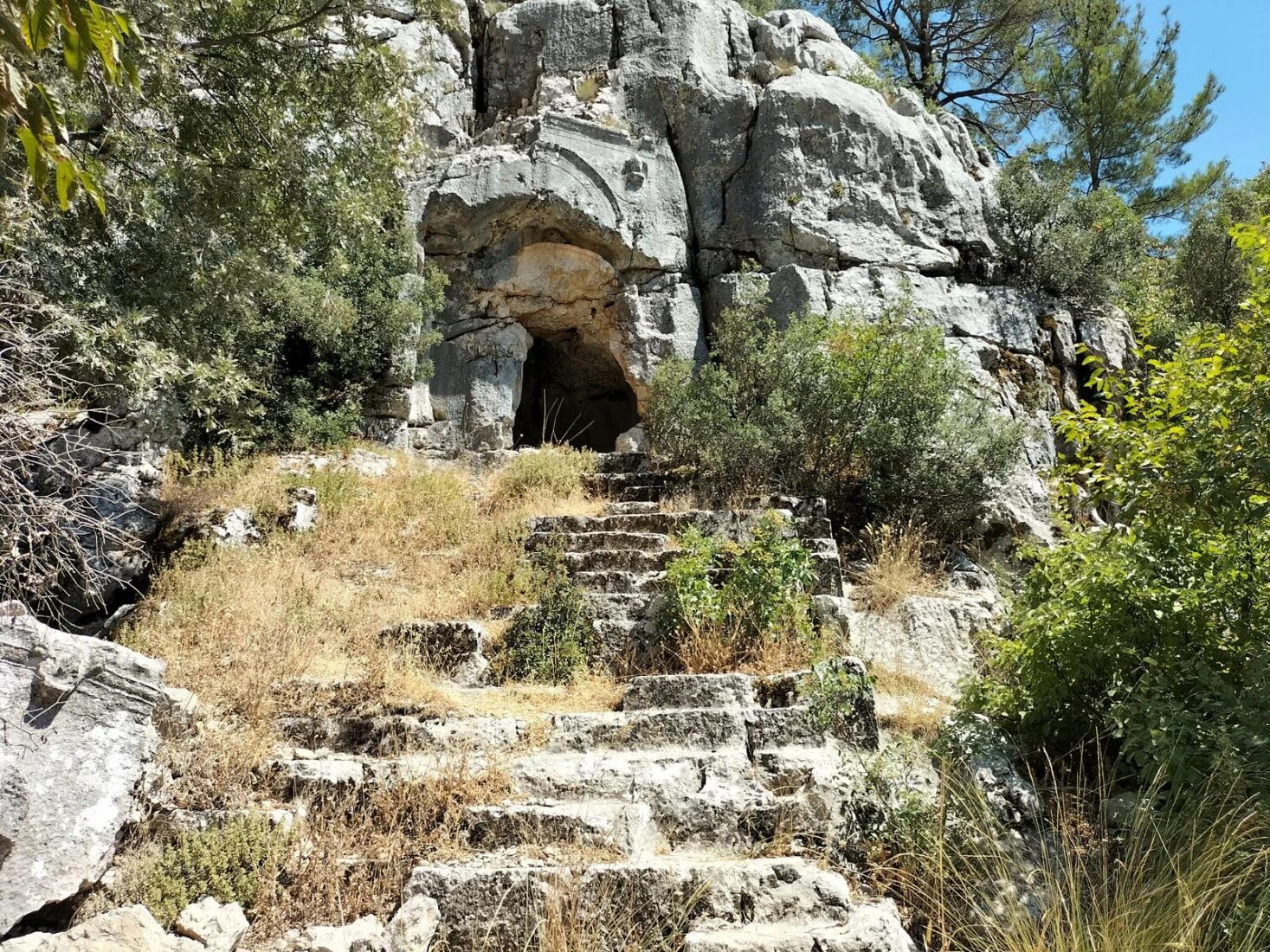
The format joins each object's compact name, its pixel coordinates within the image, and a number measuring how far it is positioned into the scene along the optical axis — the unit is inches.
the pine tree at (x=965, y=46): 672.4
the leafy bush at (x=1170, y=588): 150.1
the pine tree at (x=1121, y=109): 620.7
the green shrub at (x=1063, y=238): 480.4
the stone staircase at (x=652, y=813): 132.8
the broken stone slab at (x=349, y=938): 126.6
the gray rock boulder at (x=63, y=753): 130.2
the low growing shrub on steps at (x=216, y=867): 135.3
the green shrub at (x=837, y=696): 188.9
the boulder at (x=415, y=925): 131.2
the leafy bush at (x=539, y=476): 356.2
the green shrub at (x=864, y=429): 340.8
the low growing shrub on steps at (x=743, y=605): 225.8
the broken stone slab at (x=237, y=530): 294.8
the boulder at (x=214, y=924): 126.6
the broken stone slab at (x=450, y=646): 228.5
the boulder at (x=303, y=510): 311.4
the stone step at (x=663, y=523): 289.6
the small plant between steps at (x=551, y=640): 232.5
